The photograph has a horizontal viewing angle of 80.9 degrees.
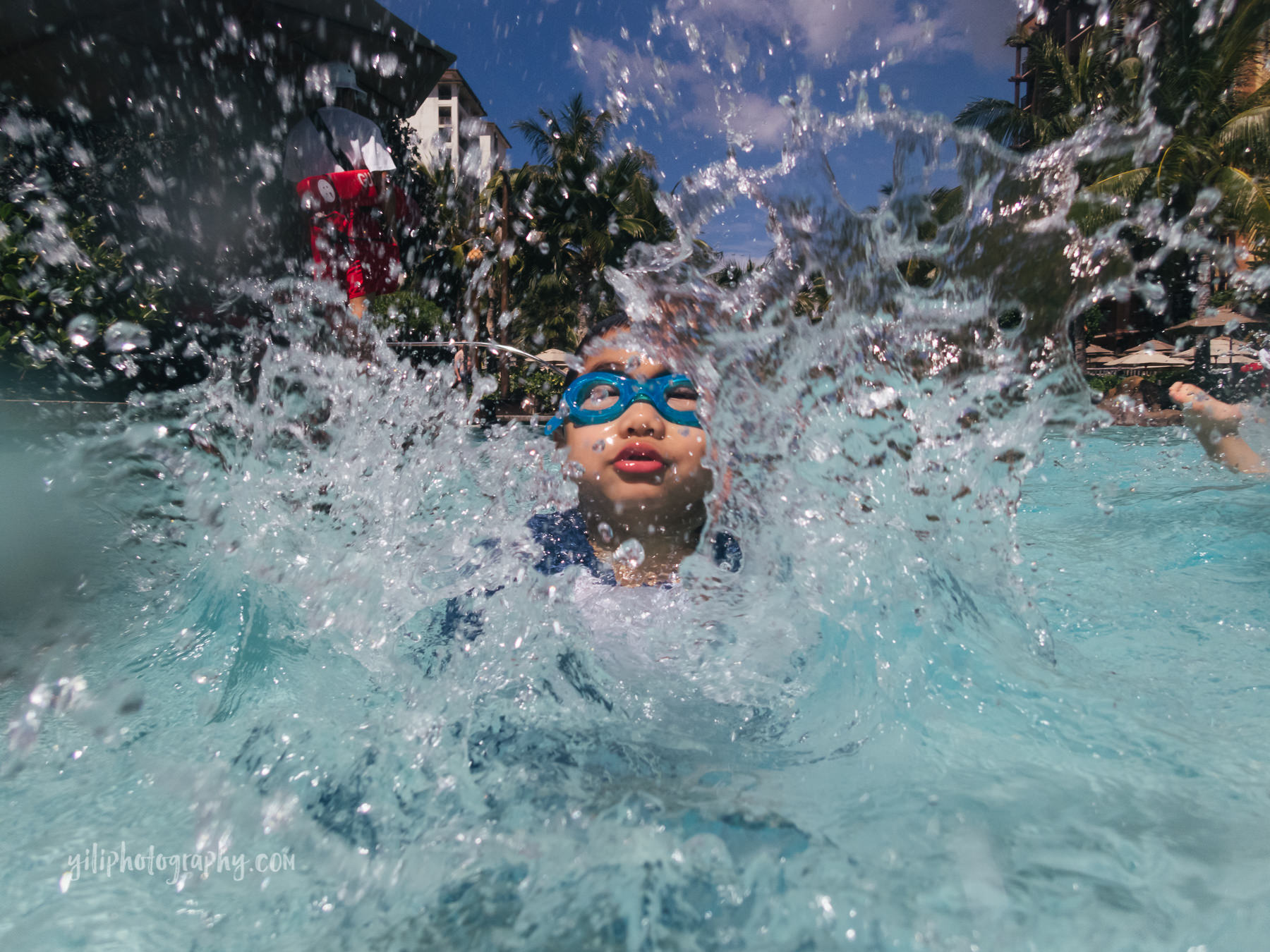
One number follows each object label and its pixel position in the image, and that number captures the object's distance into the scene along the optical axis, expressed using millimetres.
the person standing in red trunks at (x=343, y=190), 4066
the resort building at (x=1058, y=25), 24109
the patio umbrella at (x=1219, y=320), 14265
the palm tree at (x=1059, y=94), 19094
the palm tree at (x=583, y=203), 26953
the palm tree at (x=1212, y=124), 14336
